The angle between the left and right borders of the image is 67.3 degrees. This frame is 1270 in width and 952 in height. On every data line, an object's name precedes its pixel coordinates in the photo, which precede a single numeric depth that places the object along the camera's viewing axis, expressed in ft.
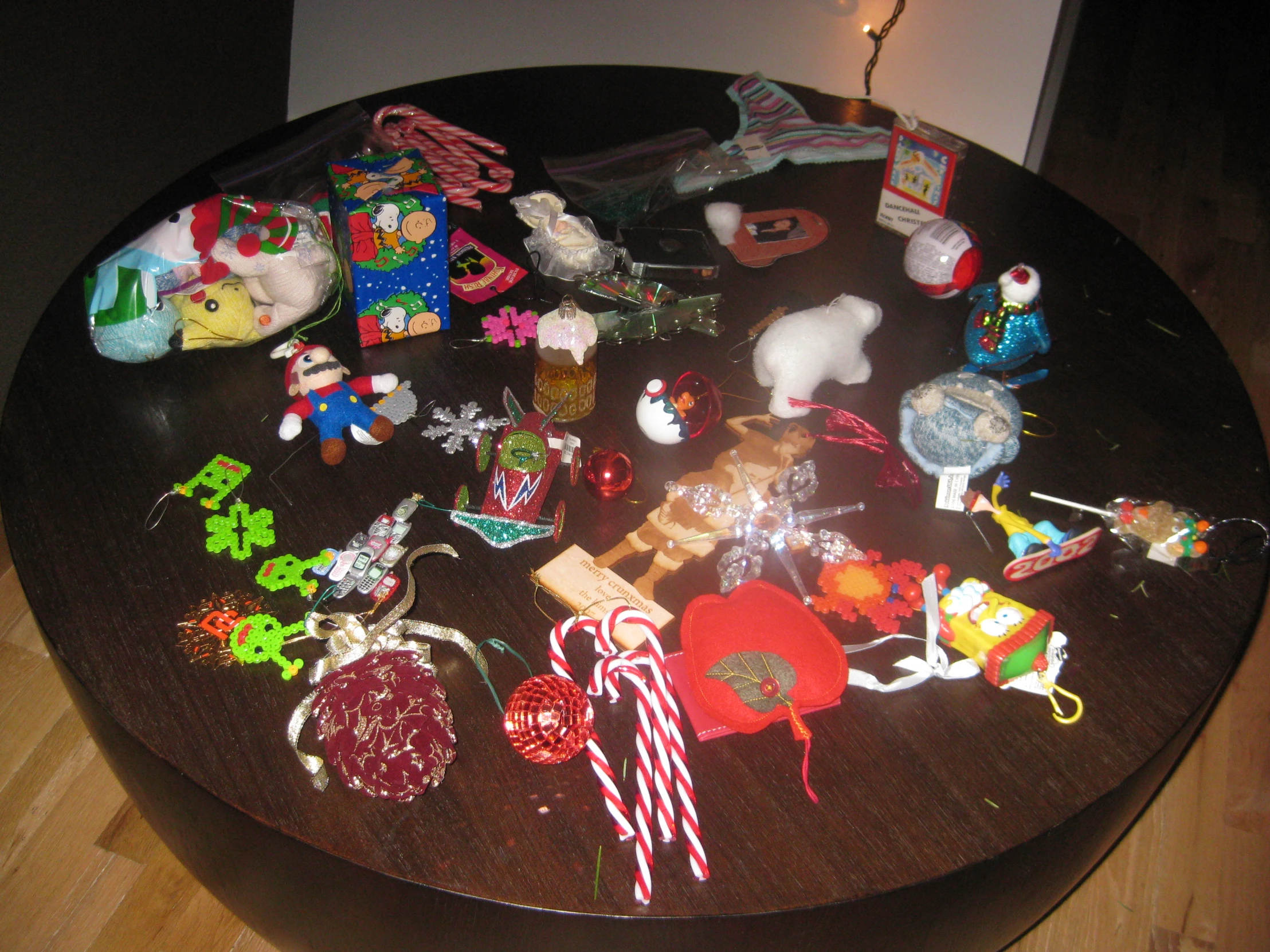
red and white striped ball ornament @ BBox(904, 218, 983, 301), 3.92
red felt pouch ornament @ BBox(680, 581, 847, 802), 2.84
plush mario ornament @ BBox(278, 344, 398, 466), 3.46
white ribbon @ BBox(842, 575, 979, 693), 2.93
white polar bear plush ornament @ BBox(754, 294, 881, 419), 3.55
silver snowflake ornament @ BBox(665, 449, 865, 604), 3.22
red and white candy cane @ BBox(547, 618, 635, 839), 2.59
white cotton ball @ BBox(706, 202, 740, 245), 4.32
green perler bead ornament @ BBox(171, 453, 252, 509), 3.32
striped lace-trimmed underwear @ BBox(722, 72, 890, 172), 4.73
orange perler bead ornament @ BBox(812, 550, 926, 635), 3.12
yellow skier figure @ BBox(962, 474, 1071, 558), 3.23
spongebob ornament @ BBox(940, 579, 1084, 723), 2.89
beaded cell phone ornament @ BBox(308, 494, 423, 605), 3.10
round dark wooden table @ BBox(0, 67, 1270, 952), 2.55
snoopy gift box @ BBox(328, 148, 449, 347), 3.55
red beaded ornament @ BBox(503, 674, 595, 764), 2.67
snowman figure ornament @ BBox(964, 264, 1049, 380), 3.64
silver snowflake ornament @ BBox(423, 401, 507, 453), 3.55
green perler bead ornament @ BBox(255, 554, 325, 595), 3.08
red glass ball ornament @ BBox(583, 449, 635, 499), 3.29
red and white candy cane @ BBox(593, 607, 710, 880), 2.54
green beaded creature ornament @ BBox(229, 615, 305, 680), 2.90
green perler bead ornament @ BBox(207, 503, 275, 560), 3.18
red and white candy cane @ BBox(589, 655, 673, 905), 2.49
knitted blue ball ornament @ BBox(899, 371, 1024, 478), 3.32
